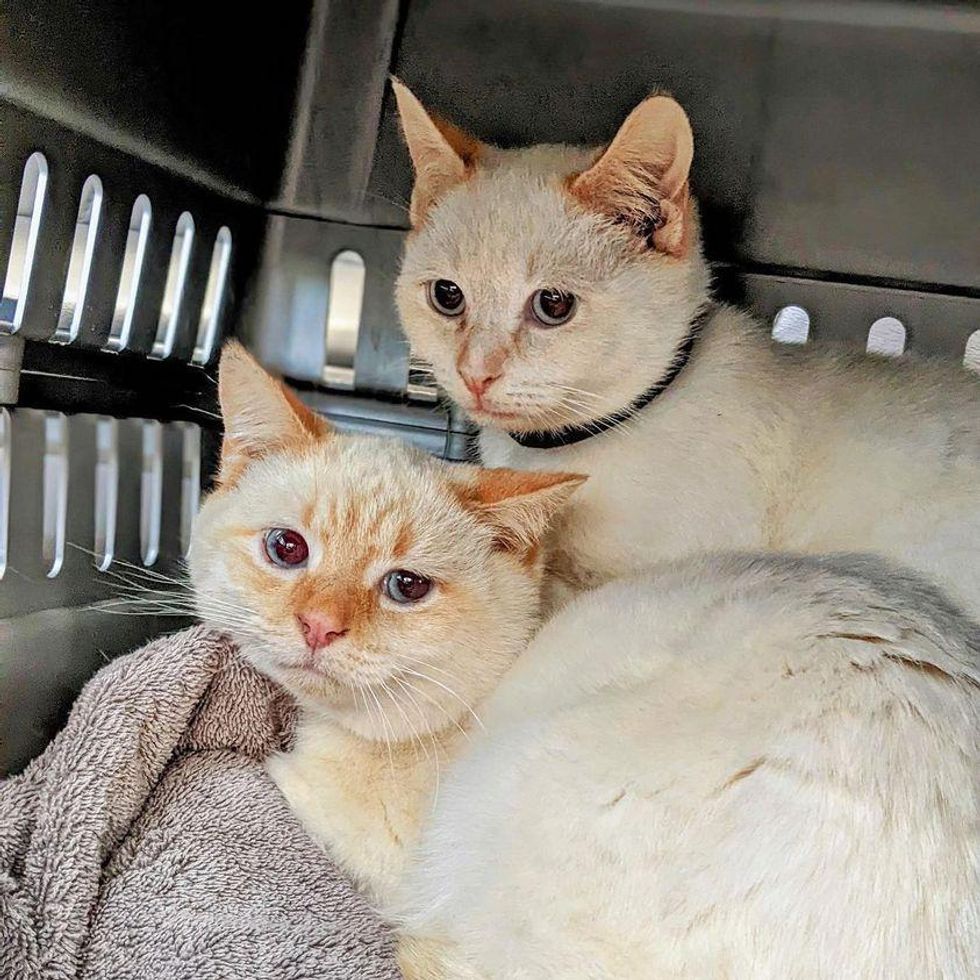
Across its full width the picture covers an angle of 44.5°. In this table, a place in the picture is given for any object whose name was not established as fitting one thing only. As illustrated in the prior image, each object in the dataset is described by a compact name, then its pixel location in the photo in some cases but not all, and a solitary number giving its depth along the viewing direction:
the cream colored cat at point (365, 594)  0.42
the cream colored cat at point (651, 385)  0.49
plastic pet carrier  0.48
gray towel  0.41
